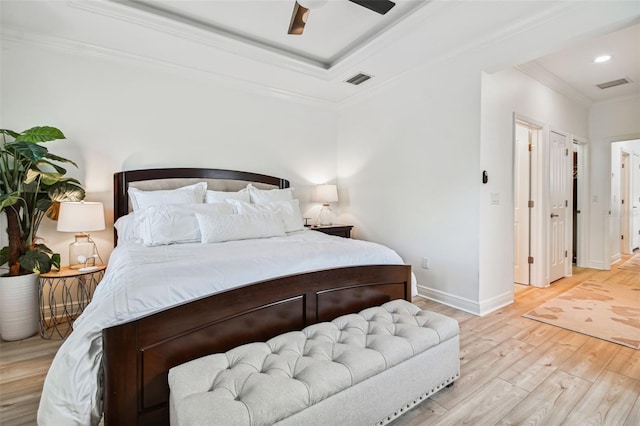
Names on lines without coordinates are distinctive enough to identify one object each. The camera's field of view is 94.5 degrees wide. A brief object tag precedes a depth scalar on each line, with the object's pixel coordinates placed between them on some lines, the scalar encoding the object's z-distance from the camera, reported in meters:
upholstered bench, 1.09
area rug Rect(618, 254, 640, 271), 4.81
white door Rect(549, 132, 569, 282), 3.97
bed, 1.26
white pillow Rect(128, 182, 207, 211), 2.81
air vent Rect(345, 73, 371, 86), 3.68
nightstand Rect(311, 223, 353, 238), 4.00
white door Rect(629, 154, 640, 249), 6.08
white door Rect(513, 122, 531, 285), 3.84
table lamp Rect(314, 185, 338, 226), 4.36
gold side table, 2.50
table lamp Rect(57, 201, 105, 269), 2.50
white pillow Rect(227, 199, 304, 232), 2.88
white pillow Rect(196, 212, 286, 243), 2.43
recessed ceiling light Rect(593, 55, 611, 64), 3.36
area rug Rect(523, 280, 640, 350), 2.53
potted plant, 2.38
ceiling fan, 2.02
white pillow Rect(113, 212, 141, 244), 2.58
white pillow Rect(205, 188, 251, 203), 3.08
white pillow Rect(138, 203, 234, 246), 2.36
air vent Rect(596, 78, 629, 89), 3.96
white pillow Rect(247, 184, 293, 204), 3.30
